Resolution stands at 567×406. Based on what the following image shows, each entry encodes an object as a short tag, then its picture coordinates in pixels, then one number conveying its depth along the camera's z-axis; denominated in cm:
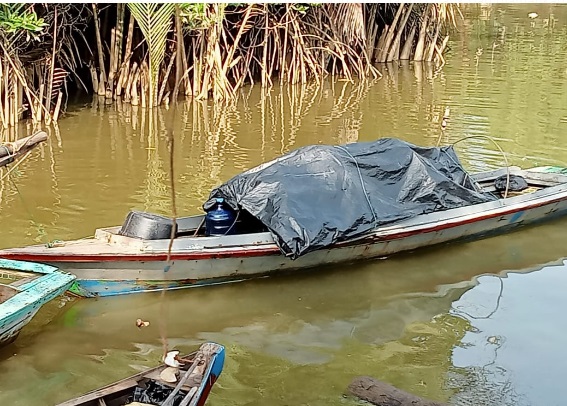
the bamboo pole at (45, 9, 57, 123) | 1302
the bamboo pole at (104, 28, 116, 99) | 1444
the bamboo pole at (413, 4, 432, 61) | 2062
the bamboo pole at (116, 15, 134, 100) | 1420
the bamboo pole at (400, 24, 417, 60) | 2136
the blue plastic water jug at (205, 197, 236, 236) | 732
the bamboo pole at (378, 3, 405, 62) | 2020
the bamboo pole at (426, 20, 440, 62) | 2161
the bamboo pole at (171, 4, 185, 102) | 449
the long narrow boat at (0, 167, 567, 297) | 666
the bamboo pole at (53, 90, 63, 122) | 1362
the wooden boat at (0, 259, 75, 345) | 555
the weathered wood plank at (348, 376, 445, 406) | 504
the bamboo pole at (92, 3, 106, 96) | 1416
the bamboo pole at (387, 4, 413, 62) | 2027
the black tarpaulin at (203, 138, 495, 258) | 710
